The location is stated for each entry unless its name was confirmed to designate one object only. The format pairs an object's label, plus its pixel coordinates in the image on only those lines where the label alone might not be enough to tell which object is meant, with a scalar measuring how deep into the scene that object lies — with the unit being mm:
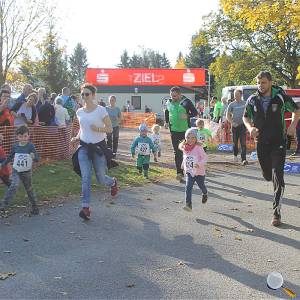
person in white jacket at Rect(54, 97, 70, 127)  14195
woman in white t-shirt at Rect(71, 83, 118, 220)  7480
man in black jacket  7016
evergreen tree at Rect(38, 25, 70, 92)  56344
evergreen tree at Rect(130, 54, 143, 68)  117062
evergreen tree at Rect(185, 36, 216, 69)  70838
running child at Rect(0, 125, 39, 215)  7766
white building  50250
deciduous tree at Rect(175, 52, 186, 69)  102412
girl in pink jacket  8094
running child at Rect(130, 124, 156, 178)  11773
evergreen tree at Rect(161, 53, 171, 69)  120750
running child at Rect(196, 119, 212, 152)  14311
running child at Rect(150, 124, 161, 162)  14787
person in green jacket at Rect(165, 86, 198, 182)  11133
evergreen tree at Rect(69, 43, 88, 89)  118181
